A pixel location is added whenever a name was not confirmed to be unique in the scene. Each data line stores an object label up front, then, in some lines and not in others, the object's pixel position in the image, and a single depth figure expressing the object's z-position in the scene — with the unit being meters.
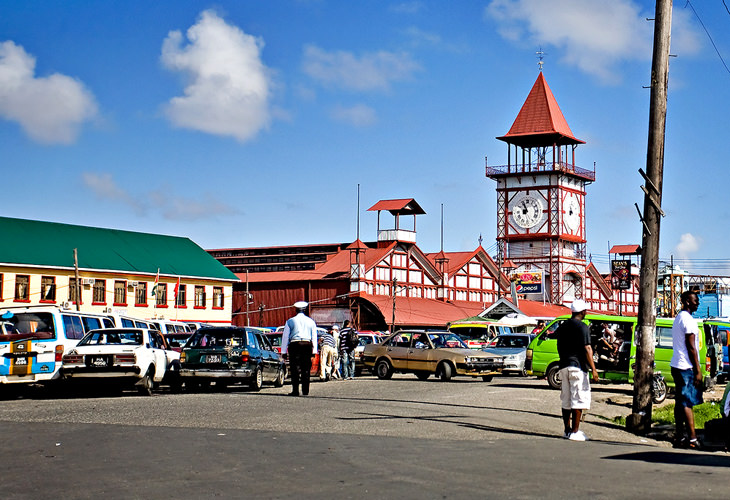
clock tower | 105.25
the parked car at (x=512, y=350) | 31.11
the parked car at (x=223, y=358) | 21.86
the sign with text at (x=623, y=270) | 97.35
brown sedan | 27.56
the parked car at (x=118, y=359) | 19.95
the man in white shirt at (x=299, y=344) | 18.92
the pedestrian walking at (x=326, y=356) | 26.61
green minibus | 22.75
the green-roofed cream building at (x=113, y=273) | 59.78
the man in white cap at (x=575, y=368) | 12.22
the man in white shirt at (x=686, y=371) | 11.63
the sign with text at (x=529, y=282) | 104.49
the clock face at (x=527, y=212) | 107.06
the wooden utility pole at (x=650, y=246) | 13.82
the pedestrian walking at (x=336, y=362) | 27.97
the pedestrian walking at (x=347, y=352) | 28.62
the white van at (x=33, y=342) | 19.12
